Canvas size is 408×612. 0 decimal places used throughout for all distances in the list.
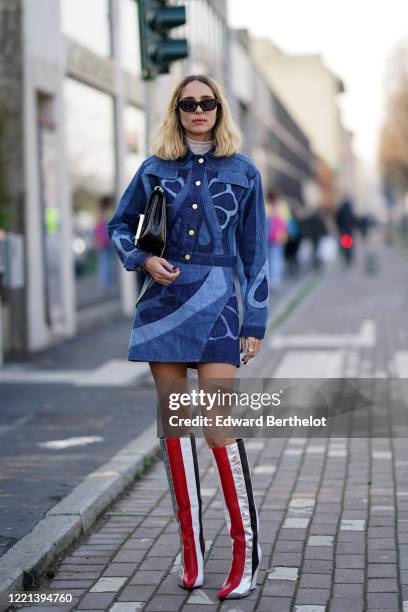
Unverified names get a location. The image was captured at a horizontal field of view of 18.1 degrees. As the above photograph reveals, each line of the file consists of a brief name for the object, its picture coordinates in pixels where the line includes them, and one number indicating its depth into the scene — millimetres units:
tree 66250
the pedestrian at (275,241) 25797
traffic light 10102
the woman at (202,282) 4621
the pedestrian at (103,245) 18688
